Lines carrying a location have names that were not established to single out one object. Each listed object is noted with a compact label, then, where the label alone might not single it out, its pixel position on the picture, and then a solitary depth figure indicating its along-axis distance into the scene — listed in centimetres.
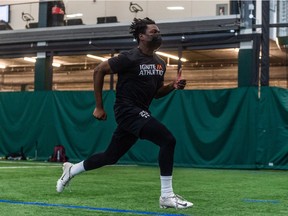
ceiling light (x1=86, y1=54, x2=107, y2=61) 2032
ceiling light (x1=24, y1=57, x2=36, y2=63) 2175
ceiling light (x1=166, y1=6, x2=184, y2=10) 1889
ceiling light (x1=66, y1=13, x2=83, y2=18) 2077
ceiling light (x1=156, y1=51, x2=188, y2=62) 1985
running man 546
